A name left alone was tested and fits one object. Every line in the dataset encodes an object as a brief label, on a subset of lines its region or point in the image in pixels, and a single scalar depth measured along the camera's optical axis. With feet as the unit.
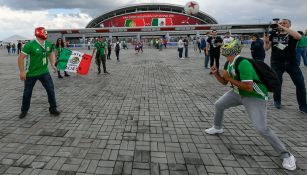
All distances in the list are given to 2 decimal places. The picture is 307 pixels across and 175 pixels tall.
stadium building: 275.59
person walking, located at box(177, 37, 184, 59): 63.56
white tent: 192.65
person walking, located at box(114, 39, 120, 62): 62.63
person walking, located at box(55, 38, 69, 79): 35.42
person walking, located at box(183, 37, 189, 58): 65.77
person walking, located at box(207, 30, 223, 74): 32.55
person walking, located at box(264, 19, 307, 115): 17.40
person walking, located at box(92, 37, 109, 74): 37.63
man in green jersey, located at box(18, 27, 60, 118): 16.28
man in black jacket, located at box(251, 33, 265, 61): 26.16
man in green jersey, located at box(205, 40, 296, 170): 10.43
